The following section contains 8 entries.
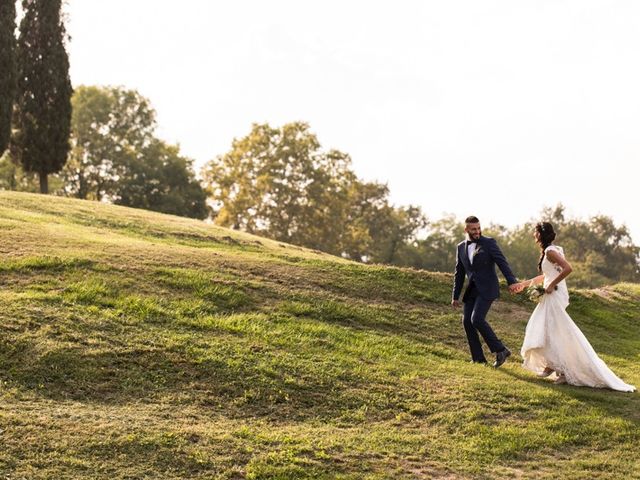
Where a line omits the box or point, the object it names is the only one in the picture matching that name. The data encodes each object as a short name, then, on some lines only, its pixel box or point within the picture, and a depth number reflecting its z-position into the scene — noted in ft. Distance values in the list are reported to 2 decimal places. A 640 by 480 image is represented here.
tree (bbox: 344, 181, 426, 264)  251.60
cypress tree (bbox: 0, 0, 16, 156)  130.31
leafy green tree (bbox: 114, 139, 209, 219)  204.85
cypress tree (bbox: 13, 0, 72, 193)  147.84
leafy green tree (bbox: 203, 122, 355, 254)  209.87
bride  41.70
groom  43.83
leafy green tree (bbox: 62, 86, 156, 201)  212.43
